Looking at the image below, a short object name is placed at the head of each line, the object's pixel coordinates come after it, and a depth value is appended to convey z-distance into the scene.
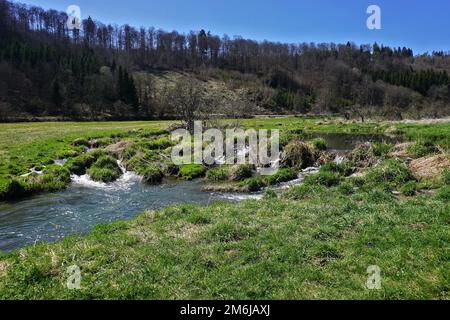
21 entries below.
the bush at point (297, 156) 26.38
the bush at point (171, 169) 25.77
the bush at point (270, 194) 16.97
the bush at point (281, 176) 21.95
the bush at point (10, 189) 19.66
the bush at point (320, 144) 30.11
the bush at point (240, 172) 23.17
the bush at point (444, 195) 13.81
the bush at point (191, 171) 24.77
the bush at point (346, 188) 16.50
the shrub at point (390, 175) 17.61
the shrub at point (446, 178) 16.35
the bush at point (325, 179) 18.45
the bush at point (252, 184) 20.56
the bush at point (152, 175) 23.77
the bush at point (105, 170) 24.16
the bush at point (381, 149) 25.06
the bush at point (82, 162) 26.00
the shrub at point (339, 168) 21.16
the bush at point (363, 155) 23.41
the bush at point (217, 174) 23.60
